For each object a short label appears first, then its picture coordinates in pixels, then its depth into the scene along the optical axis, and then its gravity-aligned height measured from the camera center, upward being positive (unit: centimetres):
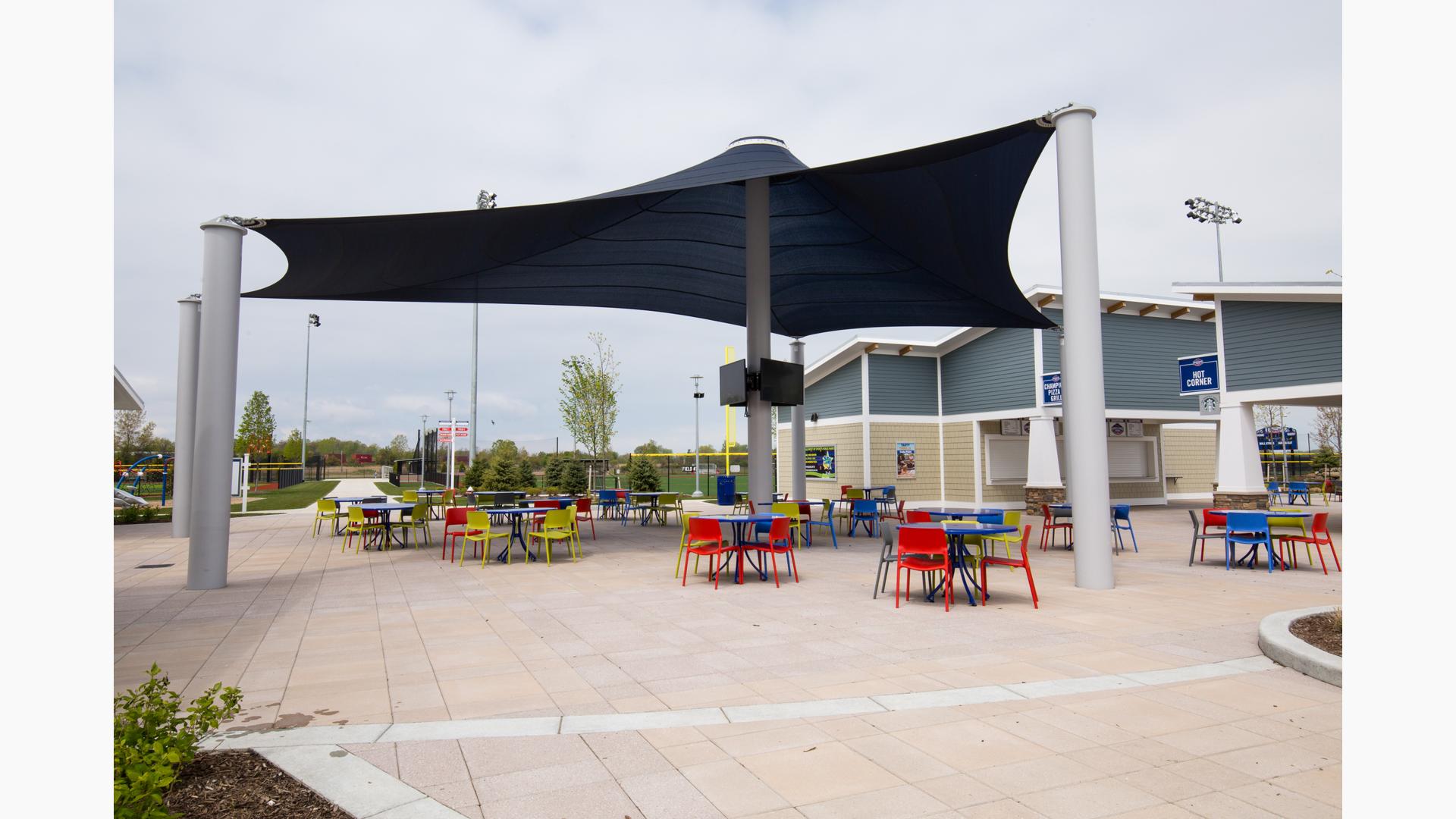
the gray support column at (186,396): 1410 +119
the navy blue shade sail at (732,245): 965 +340
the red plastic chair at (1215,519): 1007 -88
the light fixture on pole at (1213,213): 3597 +1104
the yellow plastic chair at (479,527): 1020 -90
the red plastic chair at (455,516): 1122 -82
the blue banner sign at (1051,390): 2014 +164
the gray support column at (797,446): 1967 +26
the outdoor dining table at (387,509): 1202 -77
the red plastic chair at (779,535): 883 -90
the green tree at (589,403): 2827 +196
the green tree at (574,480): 2491 -72
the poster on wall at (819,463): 2494 -23
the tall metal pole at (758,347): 1248 +178
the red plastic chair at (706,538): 842 -89
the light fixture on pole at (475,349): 2727 +384
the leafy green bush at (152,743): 233 -97
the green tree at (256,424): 4497 +213
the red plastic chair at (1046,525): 1232 -115
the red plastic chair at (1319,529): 927 -93
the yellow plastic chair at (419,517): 1303 -98
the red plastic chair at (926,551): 698 -86
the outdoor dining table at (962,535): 727 -79
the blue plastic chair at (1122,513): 1131 -87
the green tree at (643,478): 2516 -67
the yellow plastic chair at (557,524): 1050 -90
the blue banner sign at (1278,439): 3214 +50
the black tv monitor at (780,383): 1249 +118
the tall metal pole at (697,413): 3472 +195
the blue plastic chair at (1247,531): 977 -102
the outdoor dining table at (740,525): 879 -84
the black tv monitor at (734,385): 1254 +115
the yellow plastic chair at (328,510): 1474 -96
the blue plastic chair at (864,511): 1384 -100
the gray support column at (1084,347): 802 +108
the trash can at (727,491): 1755 -79
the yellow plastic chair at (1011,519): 852 -71
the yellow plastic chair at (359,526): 1192 -103
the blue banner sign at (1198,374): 1712 +173
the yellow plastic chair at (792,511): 1141 -81
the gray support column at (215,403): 843 +63
